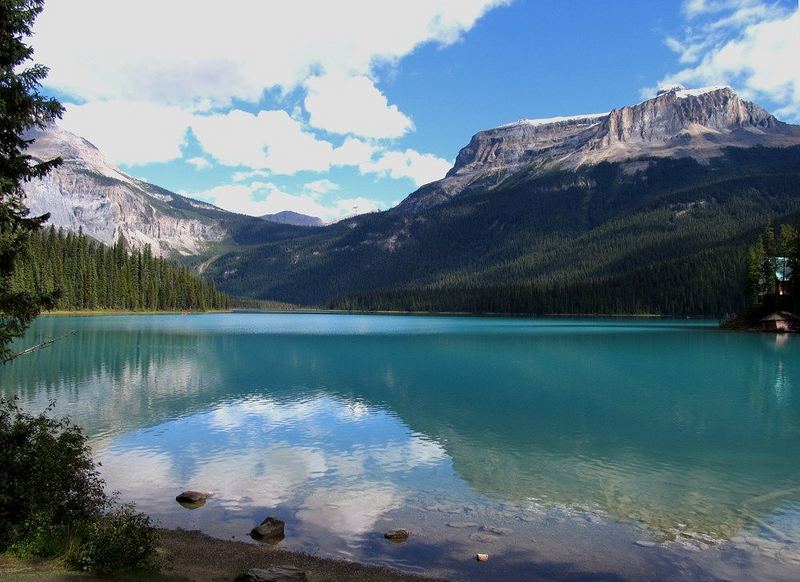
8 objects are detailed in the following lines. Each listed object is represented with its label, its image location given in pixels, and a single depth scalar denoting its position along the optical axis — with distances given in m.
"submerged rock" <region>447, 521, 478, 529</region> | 17.84
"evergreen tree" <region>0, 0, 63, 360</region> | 14.02
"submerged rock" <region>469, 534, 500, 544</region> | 16.61
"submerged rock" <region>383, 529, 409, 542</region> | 16.68
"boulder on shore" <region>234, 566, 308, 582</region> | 12.23
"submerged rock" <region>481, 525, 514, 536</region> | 17.31
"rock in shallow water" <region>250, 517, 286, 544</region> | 16.50
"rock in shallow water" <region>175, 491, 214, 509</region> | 19.64
